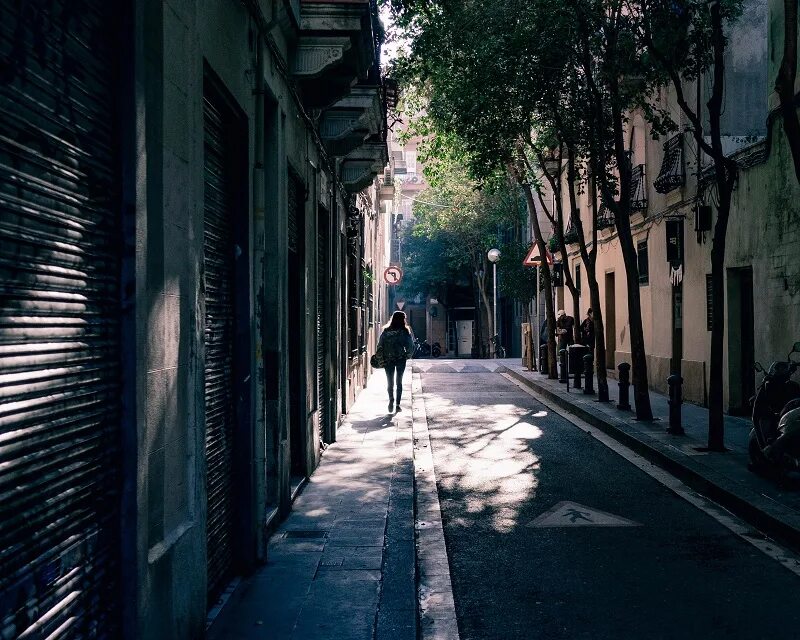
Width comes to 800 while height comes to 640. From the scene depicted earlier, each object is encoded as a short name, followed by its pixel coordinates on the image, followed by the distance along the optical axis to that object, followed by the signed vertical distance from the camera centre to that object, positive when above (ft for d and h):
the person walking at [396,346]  53.83 -0.13
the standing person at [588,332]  75.94 +0.77
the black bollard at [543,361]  89.25 -1.83
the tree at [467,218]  134.41 +19.92
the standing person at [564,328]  80.18 +1.20
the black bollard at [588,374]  64.39 -2.26
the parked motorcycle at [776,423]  28.35 -2.70
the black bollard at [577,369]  69.97 -2.06
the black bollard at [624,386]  53.01 -2.57
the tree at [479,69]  55.31 +17.10
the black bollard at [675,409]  42.09 -3.11
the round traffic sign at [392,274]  100.68 +7.55
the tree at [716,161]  35.68 +7.03
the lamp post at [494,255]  116.37 +10.93
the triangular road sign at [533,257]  86.48 +7.89
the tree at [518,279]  121.08 +8.56
